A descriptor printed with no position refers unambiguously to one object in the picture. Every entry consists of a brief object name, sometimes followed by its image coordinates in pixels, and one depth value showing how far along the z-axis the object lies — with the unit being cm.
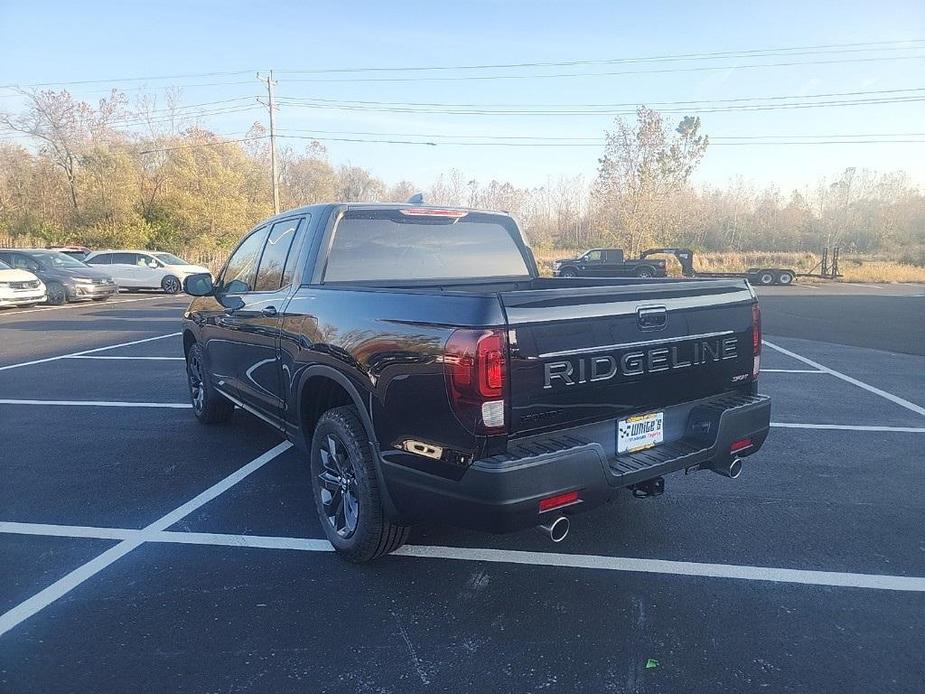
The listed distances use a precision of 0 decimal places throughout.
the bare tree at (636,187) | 4538
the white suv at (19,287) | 1686
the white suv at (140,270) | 2383
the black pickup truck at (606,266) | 2736
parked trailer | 3012
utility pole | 3475
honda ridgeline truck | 266
